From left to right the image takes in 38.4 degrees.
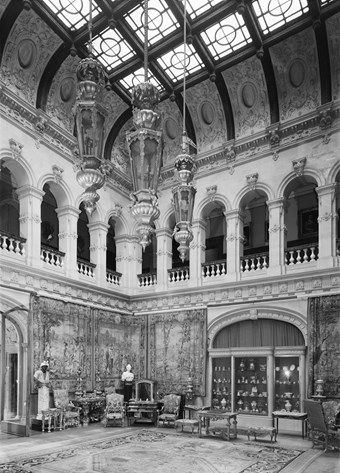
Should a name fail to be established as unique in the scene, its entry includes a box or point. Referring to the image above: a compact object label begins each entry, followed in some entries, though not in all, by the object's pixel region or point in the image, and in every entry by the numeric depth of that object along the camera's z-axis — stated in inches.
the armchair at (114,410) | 514.9
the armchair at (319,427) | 400.8
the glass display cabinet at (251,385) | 535.2
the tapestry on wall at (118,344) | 599.2
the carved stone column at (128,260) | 661.9
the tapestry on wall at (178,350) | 586.6
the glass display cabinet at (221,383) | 557.3
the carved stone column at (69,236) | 564.1
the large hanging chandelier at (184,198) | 267.6
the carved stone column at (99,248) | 613.9
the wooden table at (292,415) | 447.8
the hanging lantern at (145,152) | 219.0
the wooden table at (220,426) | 451.2
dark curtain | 535.8
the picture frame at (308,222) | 671.1
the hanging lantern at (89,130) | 204.7
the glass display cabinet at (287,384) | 514.3
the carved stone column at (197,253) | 609.2
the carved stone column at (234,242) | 580.4
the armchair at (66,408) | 497.4
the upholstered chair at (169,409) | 514.1
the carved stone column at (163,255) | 637.9
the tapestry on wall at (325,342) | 488.7
